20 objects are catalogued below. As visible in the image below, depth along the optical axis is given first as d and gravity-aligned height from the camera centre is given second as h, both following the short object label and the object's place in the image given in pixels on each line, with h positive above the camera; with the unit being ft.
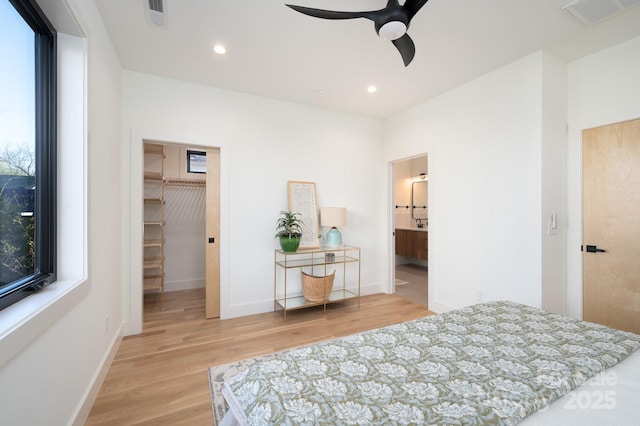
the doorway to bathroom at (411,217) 19.42 -0.29
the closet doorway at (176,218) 12.93 -0.24
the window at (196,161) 14.57 +2.80
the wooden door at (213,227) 10.98 -0.54
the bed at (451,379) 2.89 -2.11
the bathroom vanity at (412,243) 18.94 -2.13
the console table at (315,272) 11.43 -2.73
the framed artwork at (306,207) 12.10 +0.29
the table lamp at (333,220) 12.02 -0.29
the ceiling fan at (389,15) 5.42 +4.00
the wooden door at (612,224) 7.92 -0.34
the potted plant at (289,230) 11.00 -0.71
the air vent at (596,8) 6.44 +4.95
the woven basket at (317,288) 11.33 -3.08
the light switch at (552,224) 8.64 -0.36
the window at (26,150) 3.99 +1.05
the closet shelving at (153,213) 12.02 +0.03
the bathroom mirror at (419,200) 21.34 +1.06
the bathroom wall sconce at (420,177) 21.05 +2.83
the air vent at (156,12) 6.50 +4.98
